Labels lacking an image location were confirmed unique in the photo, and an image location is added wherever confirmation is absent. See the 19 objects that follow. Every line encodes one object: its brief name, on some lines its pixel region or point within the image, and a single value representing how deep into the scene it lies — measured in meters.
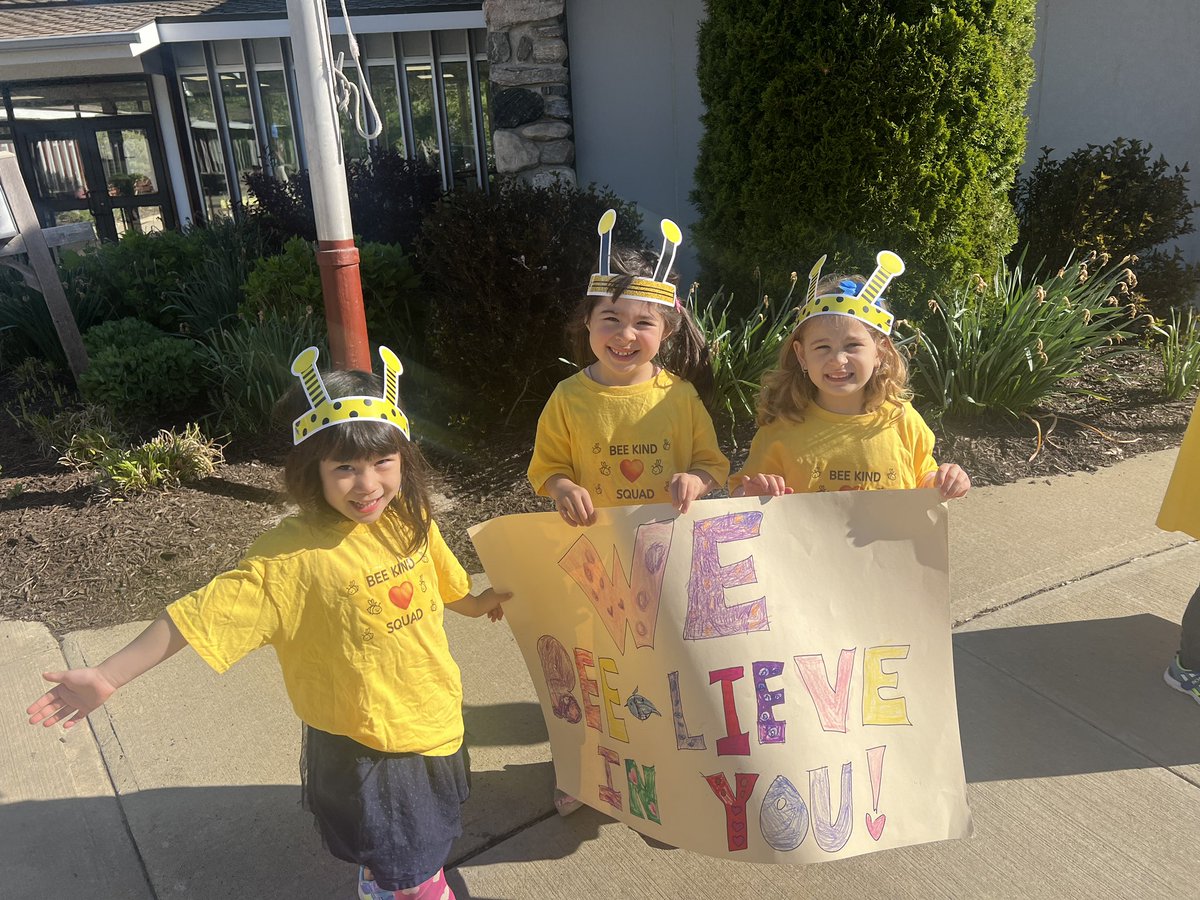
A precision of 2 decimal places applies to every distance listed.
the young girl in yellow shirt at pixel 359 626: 1.73
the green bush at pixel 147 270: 6.54
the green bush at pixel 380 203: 7.75
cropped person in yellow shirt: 2.63
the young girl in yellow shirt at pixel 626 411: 2.19
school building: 7.02
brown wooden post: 5.08
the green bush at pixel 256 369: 4.80
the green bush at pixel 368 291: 5.23
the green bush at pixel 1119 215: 5.86
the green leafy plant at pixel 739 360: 4.38
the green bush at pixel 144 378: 4.87
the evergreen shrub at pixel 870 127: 4.49
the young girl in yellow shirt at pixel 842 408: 2.10
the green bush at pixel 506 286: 4.48
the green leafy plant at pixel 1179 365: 5.05
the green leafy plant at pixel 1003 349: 4.54
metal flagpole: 3.48
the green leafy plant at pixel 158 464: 4.06
